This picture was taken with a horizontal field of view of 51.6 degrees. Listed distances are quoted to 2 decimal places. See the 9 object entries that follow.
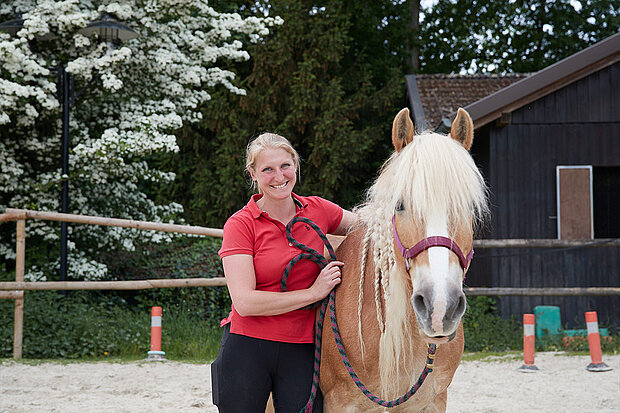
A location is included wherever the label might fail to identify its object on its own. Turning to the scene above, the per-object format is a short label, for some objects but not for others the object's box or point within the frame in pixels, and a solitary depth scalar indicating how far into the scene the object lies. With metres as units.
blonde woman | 2.16
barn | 8.45
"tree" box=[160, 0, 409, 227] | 12.18
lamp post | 6.73
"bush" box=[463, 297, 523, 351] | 7.01
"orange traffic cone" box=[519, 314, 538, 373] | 5.78
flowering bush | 7.00
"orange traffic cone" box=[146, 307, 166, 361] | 6.27
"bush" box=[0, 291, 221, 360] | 6.59
